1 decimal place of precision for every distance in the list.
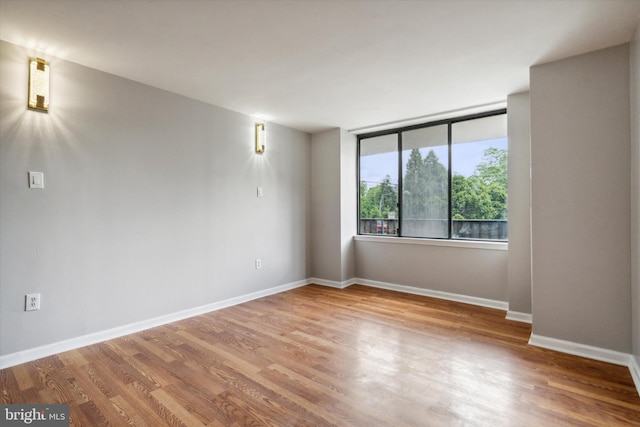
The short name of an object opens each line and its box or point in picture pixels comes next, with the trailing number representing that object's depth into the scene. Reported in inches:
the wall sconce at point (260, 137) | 165.8
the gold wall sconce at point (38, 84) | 96.3
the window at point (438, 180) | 154.2
